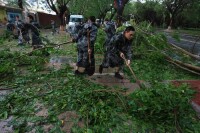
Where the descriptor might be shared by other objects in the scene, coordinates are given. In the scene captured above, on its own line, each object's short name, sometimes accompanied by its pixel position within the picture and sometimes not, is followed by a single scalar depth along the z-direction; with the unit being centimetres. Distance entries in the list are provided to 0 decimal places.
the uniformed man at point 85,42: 336
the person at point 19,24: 661
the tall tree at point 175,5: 2122
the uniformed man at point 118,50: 324
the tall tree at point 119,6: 713
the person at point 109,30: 508
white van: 1444
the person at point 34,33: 555
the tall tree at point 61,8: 1591
